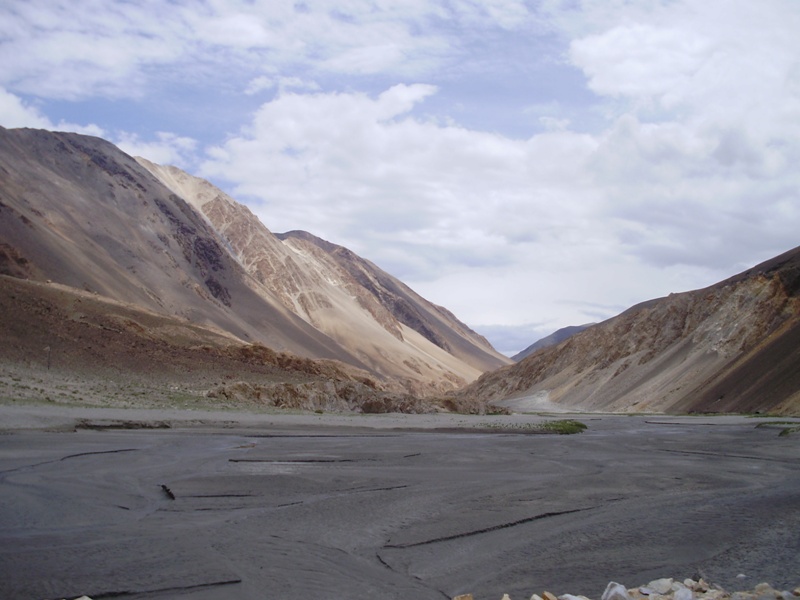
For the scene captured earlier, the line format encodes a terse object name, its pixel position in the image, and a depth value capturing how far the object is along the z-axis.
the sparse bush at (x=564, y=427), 38.81
